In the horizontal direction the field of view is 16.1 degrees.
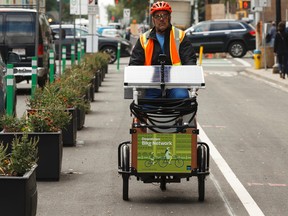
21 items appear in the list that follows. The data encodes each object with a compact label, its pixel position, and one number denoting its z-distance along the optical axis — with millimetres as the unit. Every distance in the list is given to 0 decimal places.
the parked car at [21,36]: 27125
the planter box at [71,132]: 14867
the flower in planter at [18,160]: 8484
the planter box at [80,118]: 17259
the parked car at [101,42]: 48094
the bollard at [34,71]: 19731
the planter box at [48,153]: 11703
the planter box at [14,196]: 8219
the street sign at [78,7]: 33844
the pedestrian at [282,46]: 33562
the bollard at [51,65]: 24866
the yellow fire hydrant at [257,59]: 41094
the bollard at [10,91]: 16609
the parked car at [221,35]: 51219
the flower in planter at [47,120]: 12047
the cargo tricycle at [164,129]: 10188
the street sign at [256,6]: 39619
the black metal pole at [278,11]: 38875
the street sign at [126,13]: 71438
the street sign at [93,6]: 37719
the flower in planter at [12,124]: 11922
